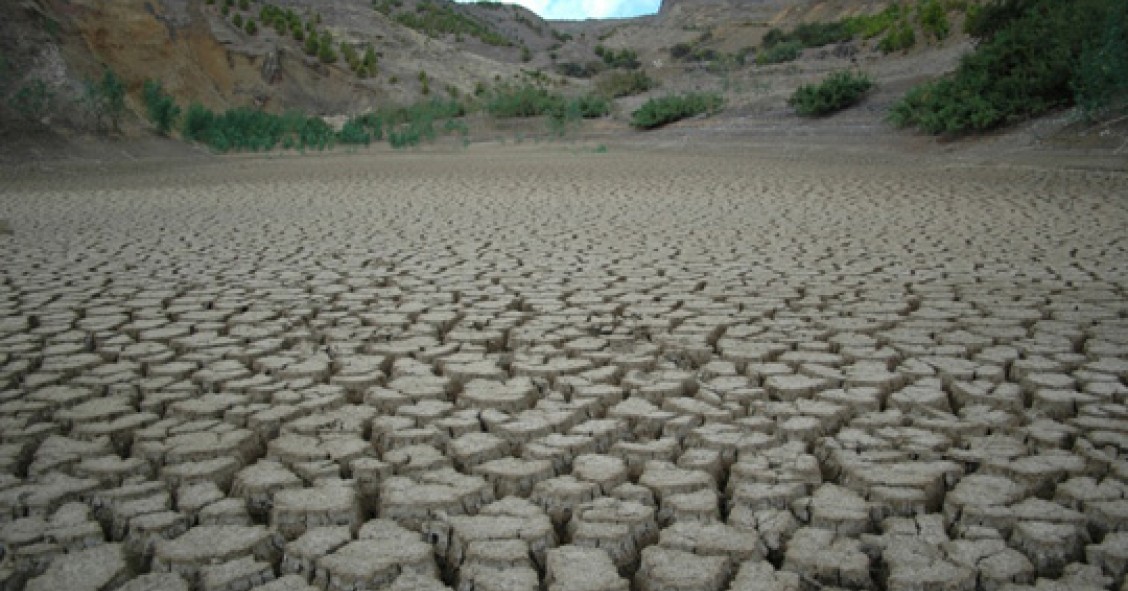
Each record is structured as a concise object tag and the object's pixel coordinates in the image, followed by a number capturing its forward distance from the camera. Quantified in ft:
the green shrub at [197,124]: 67.97
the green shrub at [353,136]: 77.30
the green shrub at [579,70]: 171.63
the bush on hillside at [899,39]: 82.98
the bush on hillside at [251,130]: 68.13
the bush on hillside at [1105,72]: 35.60
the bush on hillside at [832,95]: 59.98
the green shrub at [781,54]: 106.63
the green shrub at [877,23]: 100.57
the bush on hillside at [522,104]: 89.51
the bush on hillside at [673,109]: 73.31
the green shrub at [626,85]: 99.30
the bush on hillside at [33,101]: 53.11
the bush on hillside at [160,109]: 66.03
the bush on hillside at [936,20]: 77.25
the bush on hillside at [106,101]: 58.23
